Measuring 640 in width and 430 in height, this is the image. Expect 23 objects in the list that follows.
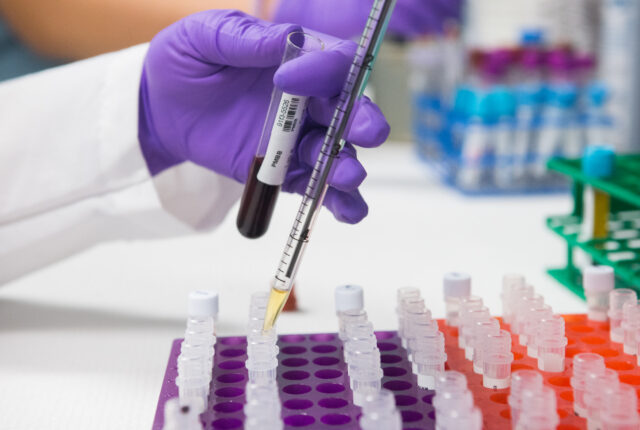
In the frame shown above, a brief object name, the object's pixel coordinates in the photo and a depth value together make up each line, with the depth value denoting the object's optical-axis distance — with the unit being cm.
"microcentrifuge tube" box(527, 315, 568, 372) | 69
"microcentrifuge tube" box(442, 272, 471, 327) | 84
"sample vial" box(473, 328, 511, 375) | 66
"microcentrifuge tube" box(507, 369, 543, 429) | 57
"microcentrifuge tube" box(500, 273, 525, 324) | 81
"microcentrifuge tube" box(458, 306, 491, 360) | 72
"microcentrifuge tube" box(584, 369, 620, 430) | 57
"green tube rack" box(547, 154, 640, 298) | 90
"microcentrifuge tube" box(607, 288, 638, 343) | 77
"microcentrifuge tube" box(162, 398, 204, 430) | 54
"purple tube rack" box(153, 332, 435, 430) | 61
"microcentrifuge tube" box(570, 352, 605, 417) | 60
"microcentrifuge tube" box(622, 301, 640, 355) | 71
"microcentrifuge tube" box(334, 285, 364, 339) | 80
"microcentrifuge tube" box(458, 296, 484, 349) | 75
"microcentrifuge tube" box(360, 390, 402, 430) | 54
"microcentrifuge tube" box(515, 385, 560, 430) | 54
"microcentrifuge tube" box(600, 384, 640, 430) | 54
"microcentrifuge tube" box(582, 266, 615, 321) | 82
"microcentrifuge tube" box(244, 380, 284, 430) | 55
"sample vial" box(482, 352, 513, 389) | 65
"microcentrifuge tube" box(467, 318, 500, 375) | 67
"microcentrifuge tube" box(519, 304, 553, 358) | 72
